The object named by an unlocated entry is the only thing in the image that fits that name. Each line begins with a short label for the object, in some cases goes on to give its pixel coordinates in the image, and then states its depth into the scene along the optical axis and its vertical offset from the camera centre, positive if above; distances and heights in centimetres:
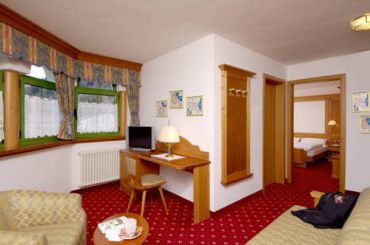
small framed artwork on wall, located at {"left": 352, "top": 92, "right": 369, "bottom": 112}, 326 +28
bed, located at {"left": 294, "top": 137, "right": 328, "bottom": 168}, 536 -86
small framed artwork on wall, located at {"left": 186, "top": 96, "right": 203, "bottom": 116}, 282 +20
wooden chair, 267 -83
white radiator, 348 -84
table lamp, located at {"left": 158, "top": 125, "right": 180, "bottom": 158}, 286 -22
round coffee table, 144 -86
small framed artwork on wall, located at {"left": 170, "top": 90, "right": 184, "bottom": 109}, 315 +32
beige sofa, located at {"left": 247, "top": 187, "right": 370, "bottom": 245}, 108 -84
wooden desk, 252 -57
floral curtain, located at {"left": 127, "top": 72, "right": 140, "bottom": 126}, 405 +47
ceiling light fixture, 204 +99
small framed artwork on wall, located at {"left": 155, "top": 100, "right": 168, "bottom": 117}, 351 +21
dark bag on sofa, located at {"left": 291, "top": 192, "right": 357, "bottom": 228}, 159 -76
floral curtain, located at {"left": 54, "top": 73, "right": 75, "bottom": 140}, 313 +26
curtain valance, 223 +85
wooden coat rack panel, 276 -5
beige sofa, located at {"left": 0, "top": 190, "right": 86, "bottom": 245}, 154 -77
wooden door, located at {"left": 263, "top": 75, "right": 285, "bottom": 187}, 399 -27
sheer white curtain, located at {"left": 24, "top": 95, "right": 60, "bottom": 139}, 277 +4
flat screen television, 343 -32
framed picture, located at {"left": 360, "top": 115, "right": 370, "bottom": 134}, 326 -8
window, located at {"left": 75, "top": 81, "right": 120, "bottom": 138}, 368 +19
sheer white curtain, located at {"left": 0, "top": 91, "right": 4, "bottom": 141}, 237 +3
